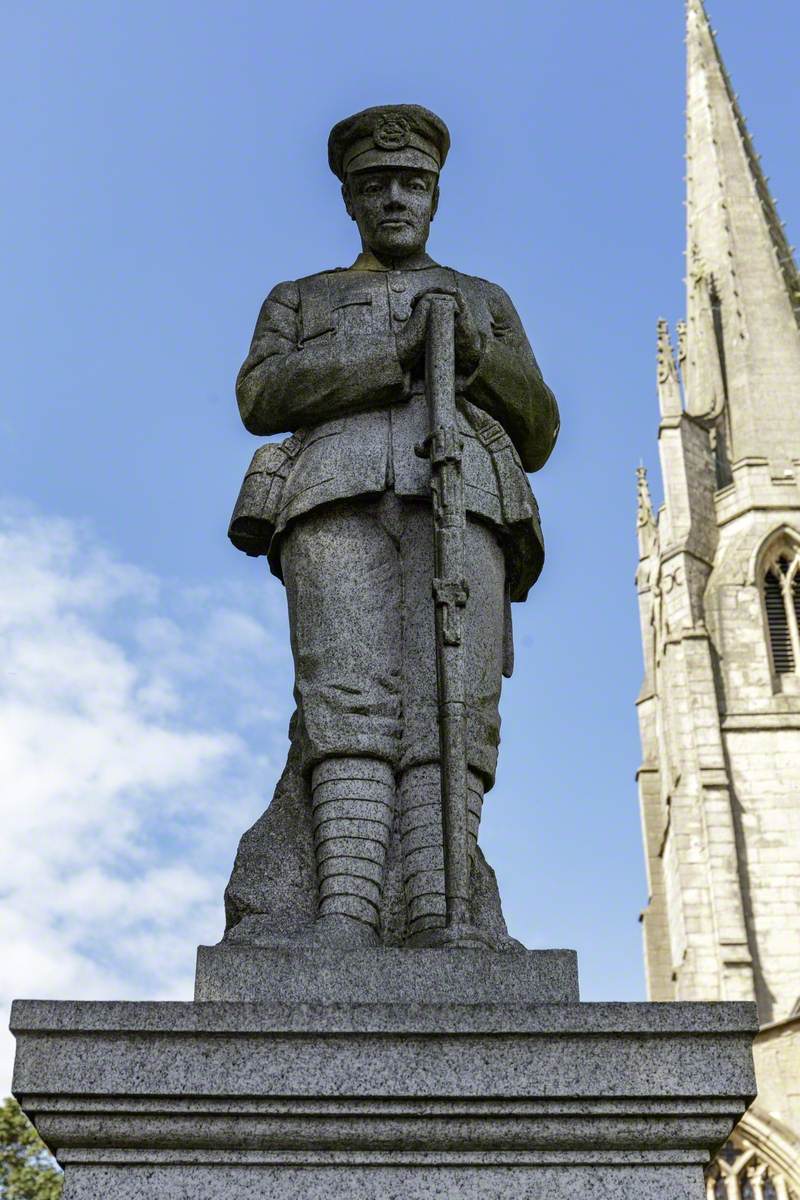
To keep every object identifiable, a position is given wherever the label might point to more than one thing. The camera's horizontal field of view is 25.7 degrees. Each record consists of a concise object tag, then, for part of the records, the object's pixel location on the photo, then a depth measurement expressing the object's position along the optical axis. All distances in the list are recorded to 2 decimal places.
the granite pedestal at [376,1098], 3.90
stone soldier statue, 4.81
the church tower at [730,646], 42.72
